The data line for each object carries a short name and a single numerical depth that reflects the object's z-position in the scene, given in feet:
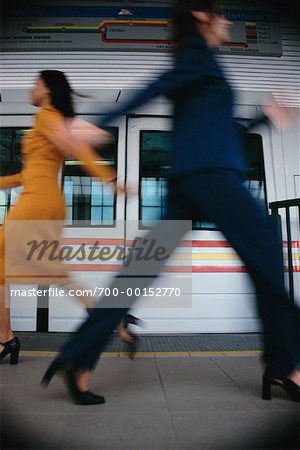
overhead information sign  10.12
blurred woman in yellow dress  6.43
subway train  10.35
